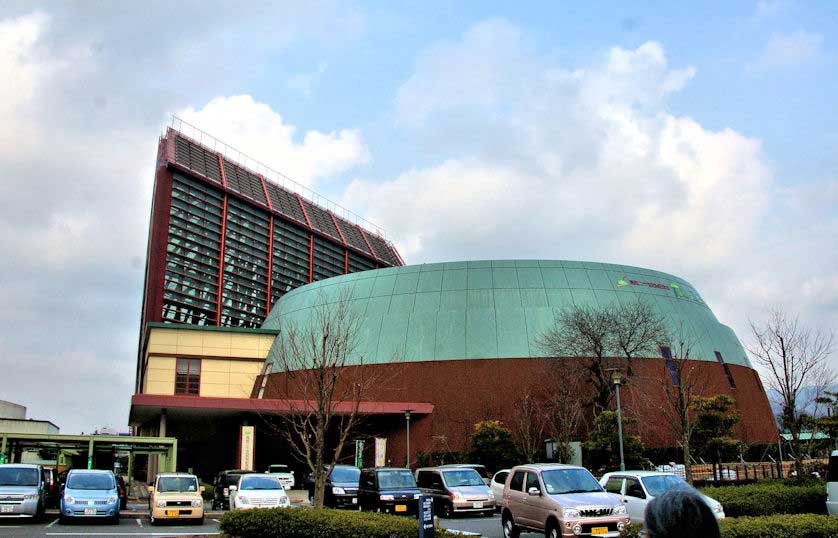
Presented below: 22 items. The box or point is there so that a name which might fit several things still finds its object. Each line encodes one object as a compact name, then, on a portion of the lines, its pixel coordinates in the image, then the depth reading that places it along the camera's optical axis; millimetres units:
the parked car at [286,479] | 34788
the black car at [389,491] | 22266
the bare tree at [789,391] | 26797
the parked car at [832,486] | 16438
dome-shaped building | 44344
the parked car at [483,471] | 33494
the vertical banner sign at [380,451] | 43594
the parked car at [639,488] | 16562
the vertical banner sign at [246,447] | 41125
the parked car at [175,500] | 22922
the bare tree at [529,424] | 40062
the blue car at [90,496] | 21688
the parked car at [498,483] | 26109
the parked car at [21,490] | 21266
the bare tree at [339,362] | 42188
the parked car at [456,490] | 22906
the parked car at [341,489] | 25859
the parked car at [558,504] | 14562
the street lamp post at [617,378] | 28156
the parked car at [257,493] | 23016
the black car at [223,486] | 29406
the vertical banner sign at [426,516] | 11758
